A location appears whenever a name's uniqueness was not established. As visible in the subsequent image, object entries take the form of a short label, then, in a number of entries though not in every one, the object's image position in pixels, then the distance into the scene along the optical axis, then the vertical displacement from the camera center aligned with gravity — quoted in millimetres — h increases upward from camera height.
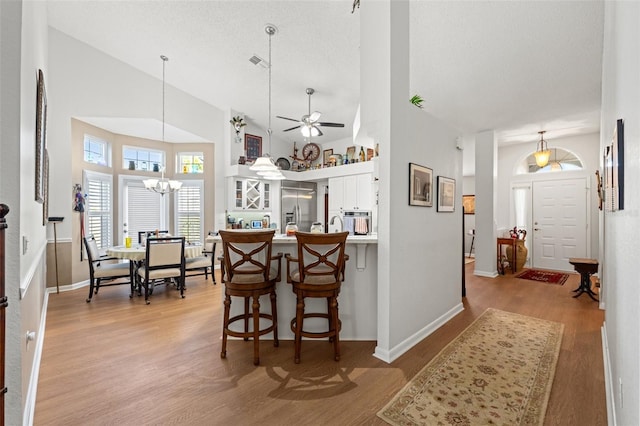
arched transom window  6295 +1160
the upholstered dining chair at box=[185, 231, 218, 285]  4668 -849
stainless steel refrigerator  7121 +250
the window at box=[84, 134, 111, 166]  5125 +1139
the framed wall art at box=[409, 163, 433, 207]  2707 +278
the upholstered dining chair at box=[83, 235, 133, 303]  4028 -841
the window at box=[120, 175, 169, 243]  5816 +88
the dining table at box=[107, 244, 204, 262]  4133 -597
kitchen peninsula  2842 -877
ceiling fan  4306 +1357
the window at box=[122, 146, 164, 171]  5816 +1128
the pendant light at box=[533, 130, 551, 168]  5760 +1170
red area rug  5371 -1251
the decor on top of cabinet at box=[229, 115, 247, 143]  6207 +1955
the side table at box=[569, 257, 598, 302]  4270 -856
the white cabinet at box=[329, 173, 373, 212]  6062 +452
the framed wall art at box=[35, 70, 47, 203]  2169 +563
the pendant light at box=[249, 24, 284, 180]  3653 +647
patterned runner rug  1812 -1274
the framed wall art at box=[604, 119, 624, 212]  1253 +211
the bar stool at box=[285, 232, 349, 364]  2357 -574
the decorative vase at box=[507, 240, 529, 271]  6285 -888
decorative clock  7662 +1648
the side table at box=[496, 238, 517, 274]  6188 -746
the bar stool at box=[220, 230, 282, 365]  2359 -578
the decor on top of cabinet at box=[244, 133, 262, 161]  6746 +1598
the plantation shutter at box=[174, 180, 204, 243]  6309 -16
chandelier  4957 +494
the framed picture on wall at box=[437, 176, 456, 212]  3221 +228
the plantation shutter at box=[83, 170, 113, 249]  5105 +104
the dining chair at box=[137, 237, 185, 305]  4020 -713
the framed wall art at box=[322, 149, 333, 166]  7527 +1550
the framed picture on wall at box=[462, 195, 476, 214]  8930 +305
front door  6122 -182
